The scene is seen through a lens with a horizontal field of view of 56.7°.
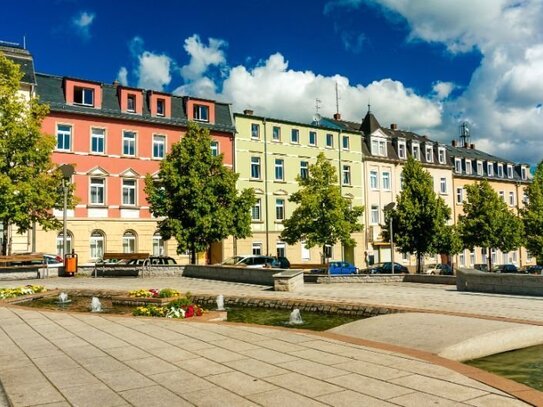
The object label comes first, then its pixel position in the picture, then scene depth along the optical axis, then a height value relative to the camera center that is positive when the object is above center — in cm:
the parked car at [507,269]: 5056 -341
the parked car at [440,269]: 4314 -289
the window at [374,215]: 5339 +244
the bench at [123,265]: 2884 -133
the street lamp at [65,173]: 2642 +377
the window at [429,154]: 6019 +995
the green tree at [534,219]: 5004 +167
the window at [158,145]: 4106 +788
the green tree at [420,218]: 4009 +153
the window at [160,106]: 4162 +1124
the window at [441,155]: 6156 +1004
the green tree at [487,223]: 4744 +121
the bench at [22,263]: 2572 -103
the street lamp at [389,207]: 3344 +205
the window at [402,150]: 5725 +993
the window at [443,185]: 6091 +627
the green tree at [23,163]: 2661 +449
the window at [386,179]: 5552 +643
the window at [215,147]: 4348 +813
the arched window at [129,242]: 3856 +1
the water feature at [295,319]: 1367 -218
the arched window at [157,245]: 3975 -27
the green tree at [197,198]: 3109 +268
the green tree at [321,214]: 3738 +189
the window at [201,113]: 4341 +1111
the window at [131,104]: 4003 +1104
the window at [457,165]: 6325 +900
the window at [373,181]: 5447 +619
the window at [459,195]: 6272 +517
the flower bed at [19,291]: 1707 -168
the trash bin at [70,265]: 2706 -118
